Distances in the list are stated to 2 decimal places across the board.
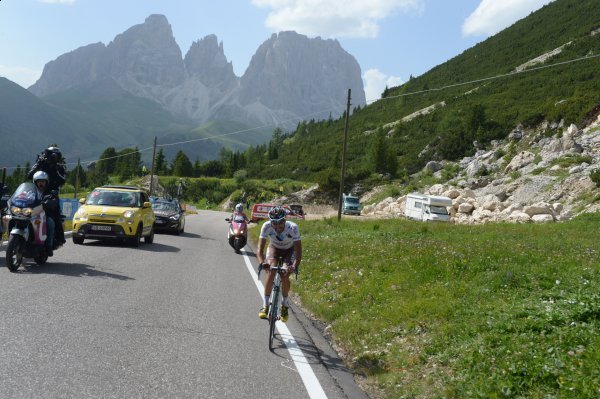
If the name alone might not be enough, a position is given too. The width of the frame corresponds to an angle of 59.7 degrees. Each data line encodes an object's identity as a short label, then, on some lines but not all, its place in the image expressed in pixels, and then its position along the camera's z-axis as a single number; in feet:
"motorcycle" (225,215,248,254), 62.34
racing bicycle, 21.62
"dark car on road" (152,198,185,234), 80.89
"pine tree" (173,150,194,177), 481.05
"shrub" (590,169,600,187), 113.91
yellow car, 53.57
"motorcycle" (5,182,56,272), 32.76
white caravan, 137.95
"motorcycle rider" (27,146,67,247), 37.52
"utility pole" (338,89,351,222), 111.86
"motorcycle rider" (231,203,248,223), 64.39
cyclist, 24.16
